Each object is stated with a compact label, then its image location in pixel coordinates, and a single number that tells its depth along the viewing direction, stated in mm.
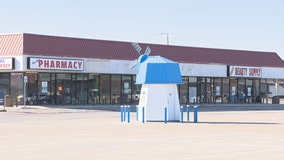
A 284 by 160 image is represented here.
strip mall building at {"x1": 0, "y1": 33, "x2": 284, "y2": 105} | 54625
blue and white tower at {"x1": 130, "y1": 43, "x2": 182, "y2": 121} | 36875
